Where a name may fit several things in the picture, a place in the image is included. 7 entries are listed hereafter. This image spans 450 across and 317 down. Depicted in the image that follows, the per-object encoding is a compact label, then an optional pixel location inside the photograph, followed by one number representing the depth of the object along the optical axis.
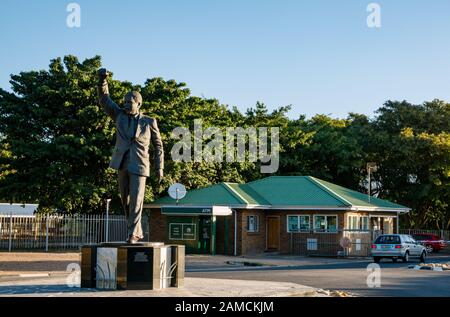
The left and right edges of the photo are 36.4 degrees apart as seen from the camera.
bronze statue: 15.04
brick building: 37.72
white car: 32.91
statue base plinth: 14.28
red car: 50.50
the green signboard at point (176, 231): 38.66
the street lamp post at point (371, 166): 41.23
